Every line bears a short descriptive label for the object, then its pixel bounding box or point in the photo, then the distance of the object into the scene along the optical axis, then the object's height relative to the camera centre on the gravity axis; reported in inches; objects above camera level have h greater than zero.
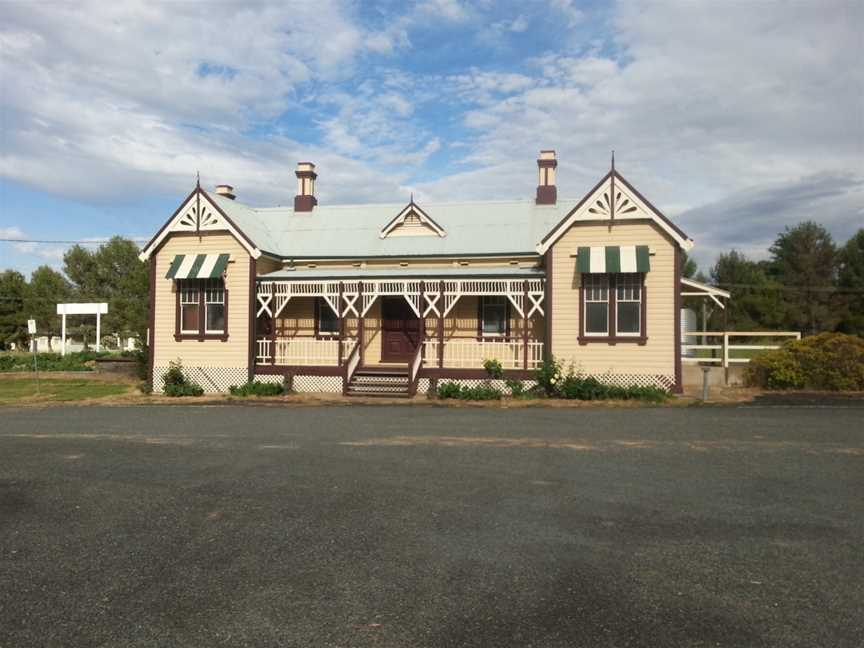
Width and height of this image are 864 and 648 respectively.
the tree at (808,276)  2319.1 +232.9
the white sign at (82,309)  1562.5 +75.0
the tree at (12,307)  2271.2 +115.9
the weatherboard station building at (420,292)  725.3 +56.5
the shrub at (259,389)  786.2 -62.2
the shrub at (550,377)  719.7 -43.9
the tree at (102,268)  2223.2 +249.8
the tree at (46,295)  2249.0 +157.5
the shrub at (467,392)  727.1 -61.3
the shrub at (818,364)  722.2 -30.6
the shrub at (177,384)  803.4 -56.8
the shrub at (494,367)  750.5 -33.8
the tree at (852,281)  2208.4 +199.4
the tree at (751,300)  2343.8 +140.9
